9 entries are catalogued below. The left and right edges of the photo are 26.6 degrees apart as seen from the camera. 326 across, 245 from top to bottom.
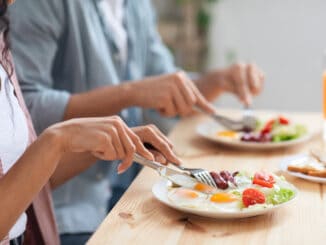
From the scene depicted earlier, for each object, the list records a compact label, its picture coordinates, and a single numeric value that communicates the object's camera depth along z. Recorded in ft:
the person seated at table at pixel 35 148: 3.77
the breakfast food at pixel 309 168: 4.47
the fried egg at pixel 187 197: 3.84
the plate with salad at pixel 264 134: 5.37
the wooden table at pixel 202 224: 3.55
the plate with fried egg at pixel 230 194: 3.74
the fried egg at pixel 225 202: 3.79
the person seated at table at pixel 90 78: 5.68
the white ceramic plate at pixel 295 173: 4.42
